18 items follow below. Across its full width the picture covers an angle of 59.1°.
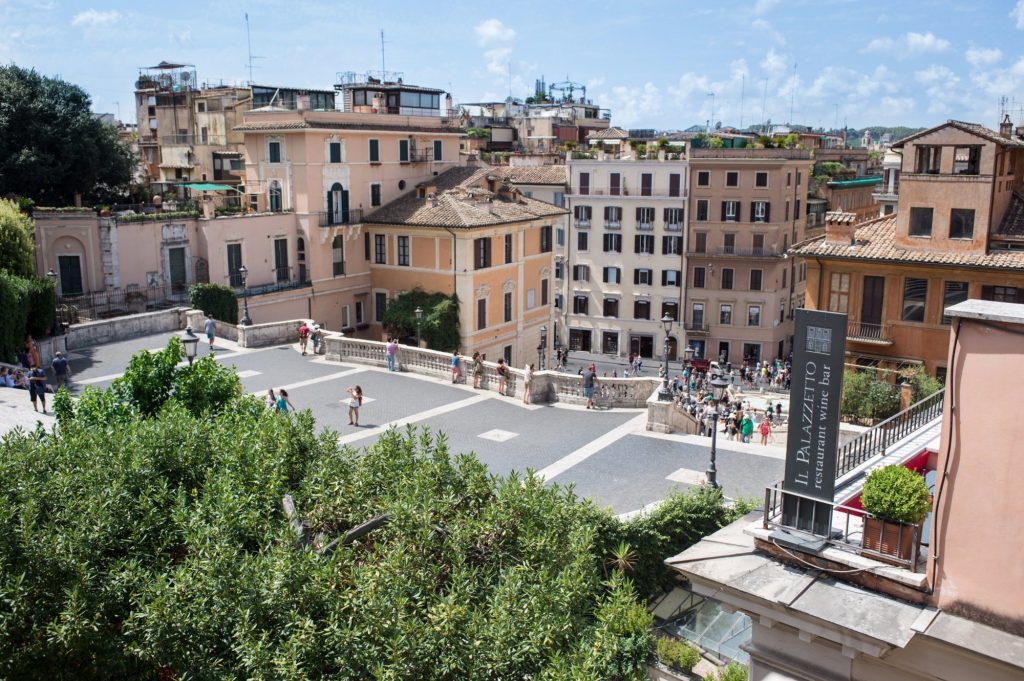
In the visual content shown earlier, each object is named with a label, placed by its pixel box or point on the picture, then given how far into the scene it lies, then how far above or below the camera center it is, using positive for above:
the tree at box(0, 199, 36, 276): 32.06 -2.24
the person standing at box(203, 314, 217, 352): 34.17 -5.52
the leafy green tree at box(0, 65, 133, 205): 43.41 +1.87
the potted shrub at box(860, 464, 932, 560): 8.00 -2.92
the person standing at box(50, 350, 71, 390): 28.20 -5.82
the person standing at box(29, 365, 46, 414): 24.00 -5.39
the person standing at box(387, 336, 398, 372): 32.25 -6.12
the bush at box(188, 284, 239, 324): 40.50 -5.39
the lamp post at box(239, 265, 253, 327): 35.97 -5.50
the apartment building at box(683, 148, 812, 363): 60.81 -4.89
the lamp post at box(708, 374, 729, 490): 19.05 -4.67
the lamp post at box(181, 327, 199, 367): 22.14 -3.95
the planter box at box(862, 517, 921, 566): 8.09 -3.25
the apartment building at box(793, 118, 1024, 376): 29.70 -2.57
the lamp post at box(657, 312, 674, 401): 26.94 -6.46
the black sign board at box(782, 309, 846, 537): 8.42 -2.24
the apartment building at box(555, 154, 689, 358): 63.75 -5.49
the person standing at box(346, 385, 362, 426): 25.84 -6.41
